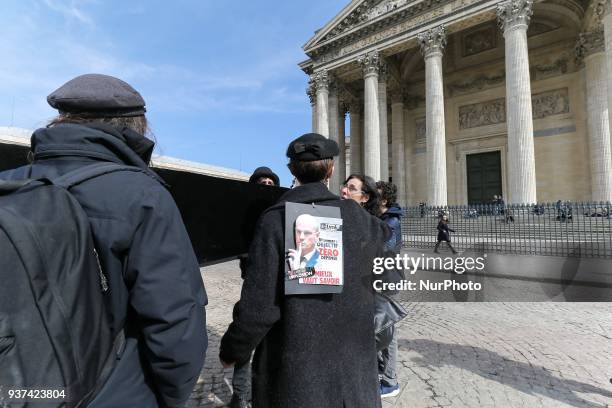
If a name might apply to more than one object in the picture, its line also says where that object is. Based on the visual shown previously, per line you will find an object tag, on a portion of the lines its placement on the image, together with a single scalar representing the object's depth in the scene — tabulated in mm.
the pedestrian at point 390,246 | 3123
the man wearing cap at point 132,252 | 1051
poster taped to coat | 1482
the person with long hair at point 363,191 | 2965
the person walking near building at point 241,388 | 2658
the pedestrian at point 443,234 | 10355
